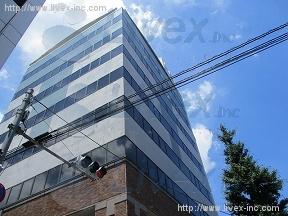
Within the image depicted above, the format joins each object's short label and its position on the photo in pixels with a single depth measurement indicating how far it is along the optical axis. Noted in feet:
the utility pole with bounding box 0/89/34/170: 19.07
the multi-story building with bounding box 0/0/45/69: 32.55
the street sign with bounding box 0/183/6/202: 17.41
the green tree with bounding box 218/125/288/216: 36.08
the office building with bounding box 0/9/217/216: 35.96
